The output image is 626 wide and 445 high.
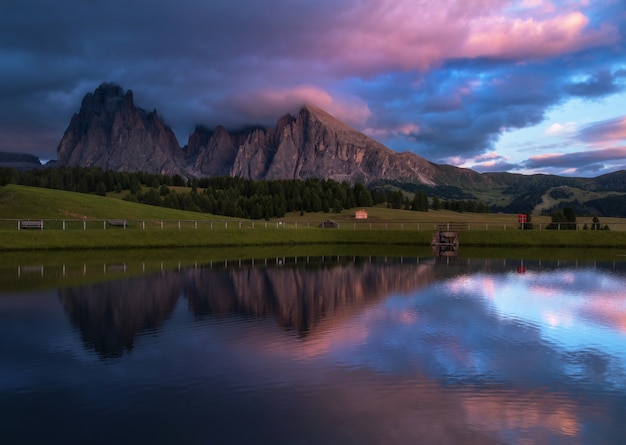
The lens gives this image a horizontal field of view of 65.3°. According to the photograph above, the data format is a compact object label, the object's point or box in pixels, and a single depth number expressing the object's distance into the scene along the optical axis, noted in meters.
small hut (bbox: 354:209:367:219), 140.93
